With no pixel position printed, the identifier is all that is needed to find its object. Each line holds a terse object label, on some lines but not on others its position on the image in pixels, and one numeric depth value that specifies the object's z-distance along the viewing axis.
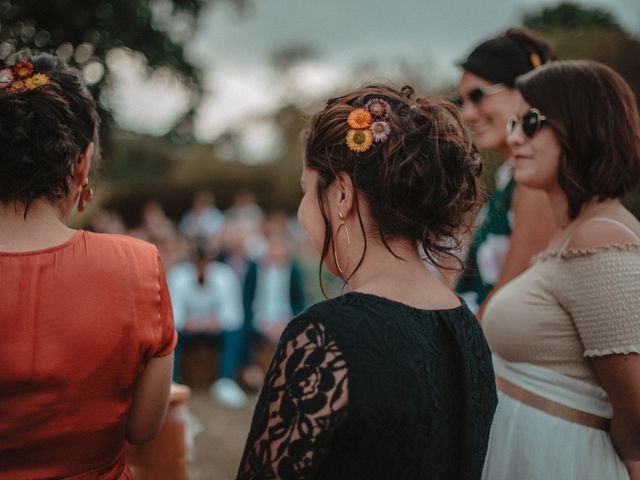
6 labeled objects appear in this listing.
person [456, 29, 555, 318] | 3.17
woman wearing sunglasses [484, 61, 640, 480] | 1.88
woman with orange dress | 1.47
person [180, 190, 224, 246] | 13.48
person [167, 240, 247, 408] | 7.49
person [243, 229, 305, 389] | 7.94
